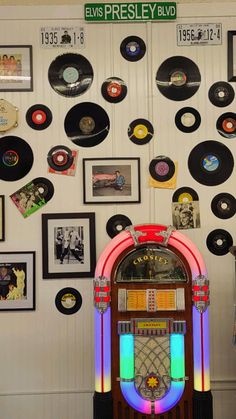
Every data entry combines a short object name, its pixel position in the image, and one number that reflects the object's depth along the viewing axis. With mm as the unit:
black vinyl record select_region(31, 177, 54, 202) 3250
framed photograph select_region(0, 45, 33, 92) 3275
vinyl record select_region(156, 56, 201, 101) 3285
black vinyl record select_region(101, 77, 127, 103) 3279
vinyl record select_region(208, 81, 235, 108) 3289
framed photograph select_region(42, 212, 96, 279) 3215
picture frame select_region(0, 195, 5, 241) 3225
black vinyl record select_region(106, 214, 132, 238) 3236
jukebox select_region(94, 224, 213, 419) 2518
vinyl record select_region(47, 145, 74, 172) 3260
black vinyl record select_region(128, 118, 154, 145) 3271
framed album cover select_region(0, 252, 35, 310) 3189
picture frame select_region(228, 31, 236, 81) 3289
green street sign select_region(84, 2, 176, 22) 3264
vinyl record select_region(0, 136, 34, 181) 3258
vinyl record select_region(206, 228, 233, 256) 3240
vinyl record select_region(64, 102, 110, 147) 3266
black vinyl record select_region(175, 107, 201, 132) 3283
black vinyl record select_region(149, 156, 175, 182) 3262
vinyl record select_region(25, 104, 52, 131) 3268
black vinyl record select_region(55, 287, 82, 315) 3207
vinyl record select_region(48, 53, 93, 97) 3279
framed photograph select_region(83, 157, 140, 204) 3250
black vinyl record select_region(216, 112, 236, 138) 3287
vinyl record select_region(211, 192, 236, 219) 3264
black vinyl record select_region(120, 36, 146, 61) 3281
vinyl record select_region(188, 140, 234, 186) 3275
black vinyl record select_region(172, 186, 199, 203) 3260
